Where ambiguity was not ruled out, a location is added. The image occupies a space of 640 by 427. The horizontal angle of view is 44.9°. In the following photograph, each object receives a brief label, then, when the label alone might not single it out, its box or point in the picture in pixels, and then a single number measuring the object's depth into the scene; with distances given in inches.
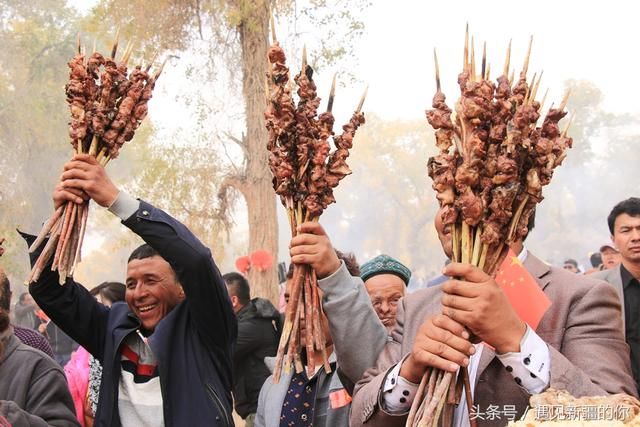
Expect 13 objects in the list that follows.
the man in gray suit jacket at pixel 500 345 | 70.0
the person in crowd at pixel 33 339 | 135.7
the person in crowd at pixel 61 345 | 282.2
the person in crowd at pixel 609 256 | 296.2
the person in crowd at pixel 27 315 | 406.3
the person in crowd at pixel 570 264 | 477.3
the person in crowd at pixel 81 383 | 162.1
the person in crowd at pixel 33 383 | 105.3
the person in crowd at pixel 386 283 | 147.3
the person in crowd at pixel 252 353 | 197.7
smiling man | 107.1
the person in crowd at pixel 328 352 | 92.9
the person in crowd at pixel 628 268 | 169.0
